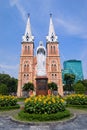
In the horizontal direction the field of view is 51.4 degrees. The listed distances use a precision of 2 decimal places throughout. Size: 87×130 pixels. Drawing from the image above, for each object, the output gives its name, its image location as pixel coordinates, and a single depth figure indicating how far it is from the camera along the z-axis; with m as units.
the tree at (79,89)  17.24
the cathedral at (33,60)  29.41
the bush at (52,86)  23.34
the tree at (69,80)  33.93
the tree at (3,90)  18.41
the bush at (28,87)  23.77
